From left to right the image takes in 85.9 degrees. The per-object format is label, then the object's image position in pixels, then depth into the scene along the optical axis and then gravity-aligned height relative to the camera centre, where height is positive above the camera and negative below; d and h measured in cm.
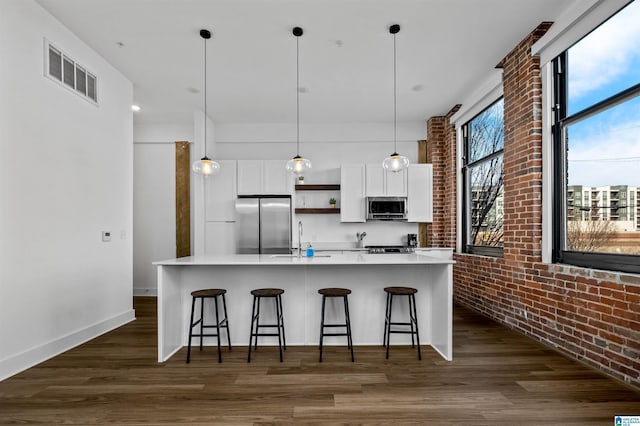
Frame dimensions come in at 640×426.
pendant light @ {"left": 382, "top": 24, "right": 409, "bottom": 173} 354 +54
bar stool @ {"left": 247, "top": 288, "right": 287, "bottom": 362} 312 -93
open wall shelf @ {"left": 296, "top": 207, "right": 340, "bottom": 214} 598 +8
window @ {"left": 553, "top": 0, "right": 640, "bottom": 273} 261 +57
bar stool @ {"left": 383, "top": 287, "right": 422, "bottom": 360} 311 -93
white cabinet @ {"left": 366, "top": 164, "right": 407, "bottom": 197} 591 +55
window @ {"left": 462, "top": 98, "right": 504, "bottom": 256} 457 +47
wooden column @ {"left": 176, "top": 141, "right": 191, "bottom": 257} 613 +27
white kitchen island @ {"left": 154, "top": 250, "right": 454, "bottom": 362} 343 -79
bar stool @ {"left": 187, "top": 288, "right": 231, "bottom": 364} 308 -87
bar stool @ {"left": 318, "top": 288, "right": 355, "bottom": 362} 309 -80
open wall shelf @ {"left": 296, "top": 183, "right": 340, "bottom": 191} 599 +48
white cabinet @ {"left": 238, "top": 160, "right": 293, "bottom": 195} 584 +64
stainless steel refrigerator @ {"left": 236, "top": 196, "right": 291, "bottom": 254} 575 -18
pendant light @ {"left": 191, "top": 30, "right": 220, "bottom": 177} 355 +50
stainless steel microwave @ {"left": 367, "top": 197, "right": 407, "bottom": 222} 584 +9
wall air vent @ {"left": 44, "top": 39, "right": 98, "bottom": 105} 318 +142
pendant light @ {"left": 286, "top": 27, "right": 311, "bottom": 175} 338 +56
